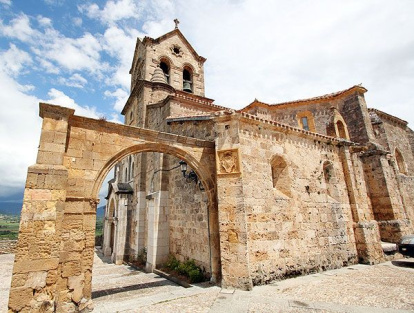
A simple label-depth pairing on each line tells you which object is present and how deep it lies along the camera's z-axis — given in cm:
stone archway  411
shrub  716
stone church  652
